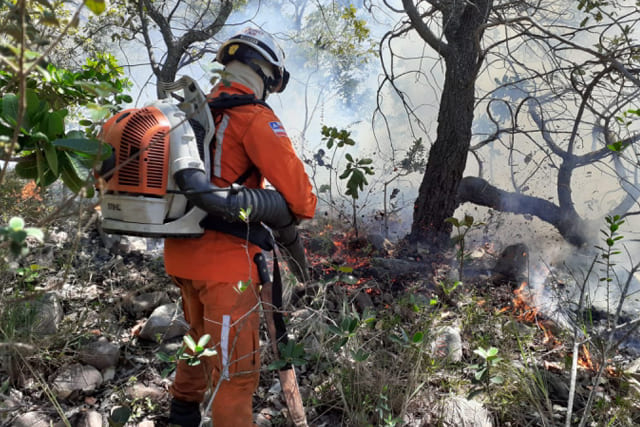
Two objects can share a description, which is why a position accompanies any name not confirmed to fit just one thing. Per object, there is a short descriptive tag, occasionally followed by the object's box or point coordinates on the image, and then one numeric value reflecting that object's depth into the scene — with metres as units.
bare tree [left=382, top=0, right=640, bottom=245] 3.83
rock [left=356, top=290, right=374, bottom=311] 3.11
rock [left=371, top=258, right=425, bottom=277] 3.71
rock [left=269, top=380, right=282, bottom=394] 2.43
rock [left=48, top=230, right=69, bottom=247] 3.46
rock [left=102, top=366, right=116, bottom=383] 2.42
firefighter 1.77
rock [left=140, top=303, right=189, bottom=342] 2.70
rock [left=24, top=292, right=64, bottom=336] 2.40
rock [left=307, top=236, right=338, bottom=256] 4.18
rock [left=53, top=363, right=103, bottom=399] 2.22
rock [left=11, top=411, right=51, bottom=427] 1.99
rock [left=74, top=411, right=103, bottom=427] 2.02
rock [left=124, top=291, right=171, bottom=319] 2.93
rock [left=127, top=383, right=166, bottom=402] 2.27
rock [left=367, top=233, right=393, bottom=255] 4.35
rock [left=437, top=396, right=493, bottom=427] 2.07
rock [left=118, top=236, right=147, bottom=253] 3.87
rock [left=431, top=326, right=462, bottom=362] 2.46
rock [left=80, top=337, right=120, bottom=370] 2.41
